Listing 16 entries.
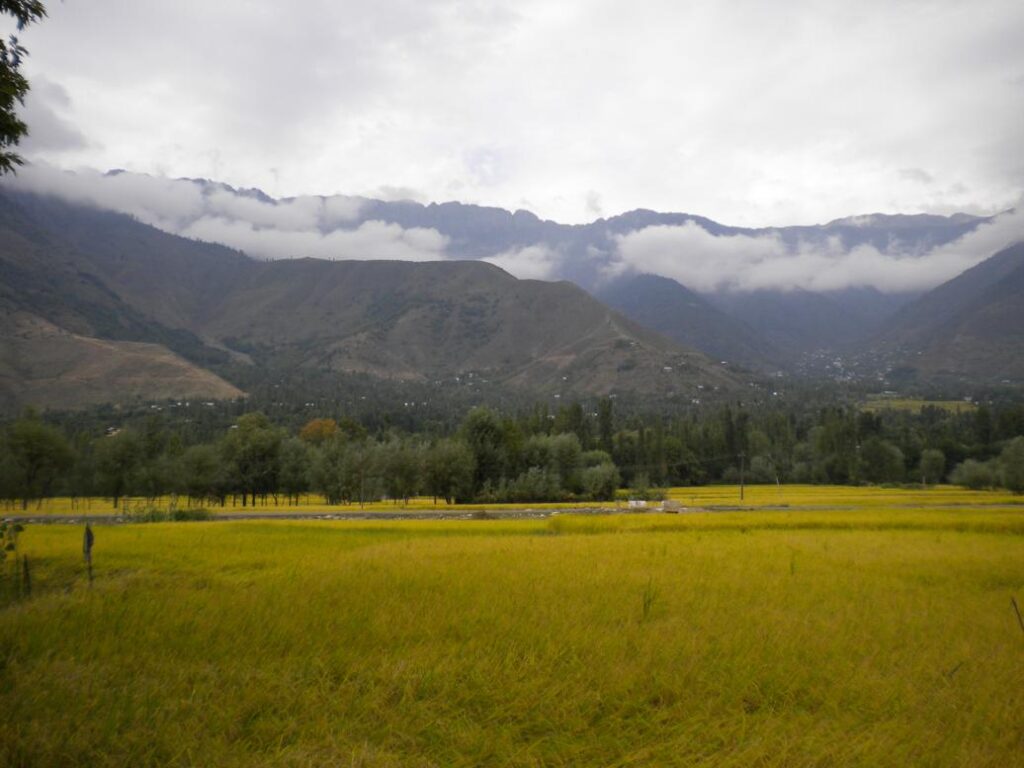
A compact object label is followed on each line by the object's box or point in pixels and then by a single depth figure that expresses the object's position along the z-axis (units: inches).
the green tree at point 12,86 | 368.2
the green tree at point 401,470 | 3159.5
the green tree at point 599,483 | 3238.2
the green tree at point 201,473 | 3120.1
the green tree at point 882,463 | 4488.2
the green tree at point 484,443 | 3184.1
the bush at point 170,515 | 1658.5
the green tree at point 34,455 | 2962.6
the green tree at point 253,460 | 3388.3
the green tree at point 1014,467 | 3235.0
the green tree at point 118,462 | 3225.9
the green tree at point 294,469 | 3474.4
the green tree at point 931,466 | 4417.1
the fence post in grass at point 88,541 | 533.2
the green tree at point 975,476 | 3565.5
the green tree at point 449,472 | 2994.6
